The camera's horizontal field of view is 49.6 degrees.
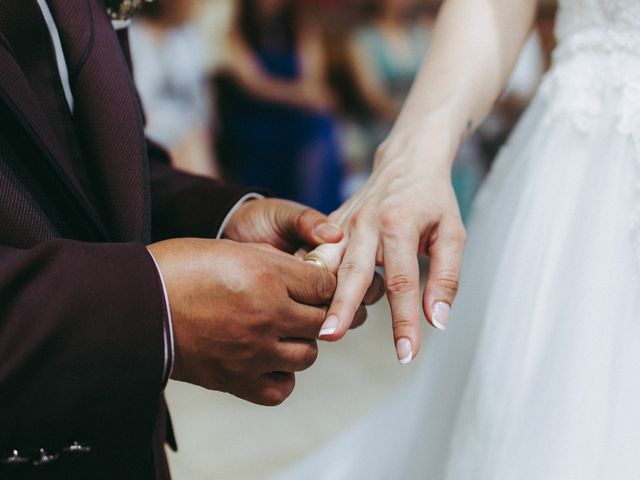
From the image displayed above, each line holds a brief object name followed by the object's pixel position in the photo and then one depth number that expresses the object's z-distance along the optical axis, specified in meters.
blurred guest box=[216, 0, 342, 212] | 2.96
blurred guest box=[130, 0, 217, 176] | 2.64
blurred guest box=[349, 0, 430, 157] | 3.44
